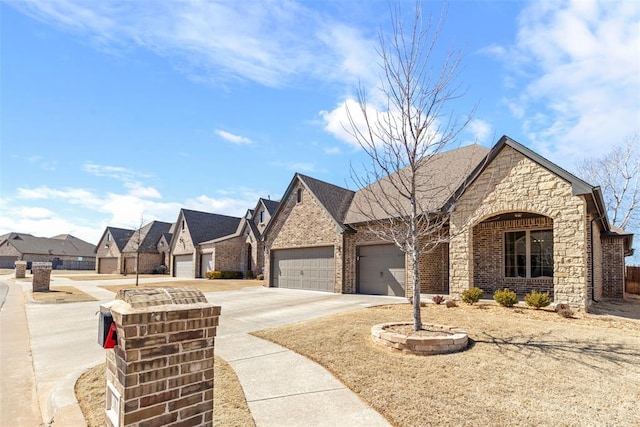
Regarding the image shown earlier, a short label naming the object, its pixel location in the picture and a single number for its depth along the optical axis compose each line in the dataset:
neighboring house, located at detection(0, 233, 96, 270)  59.59
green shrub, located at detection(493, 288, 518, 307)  10.95
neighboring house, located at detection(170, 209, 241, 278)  33.28
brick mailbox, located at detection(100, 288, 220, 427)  2.57
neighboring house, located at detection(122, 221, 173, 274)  41.88
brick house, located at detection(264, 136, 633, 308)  11.06
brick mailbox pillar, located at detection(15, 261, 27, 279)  30.89
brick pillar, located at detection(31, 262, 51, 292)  18.41
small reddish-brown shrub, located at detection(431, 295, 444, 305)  11.95
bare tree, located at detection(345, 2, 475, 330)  7.91
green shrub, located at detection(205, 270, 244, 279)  30.16
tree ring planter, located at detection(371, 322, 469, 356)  6.48
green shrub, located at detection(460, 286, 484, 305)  11.59
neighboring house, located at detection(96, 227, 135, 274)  45.20
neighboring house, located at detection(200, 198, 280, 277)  31.34
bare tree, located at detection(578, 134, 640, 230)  30.80
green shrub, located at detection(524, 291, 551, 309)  10.50
